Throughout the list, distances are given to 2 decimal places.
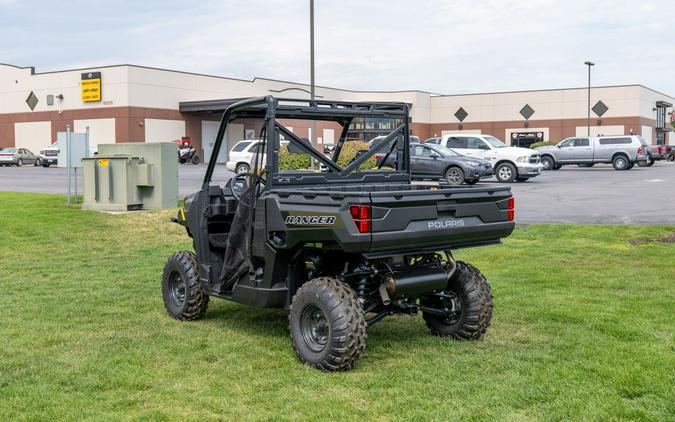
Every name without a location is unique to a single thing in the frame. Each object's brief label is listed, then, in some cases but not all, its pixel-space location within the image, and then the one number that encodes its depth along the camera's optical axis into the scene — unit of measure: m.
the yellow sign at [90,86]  52.88
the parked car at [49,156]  47.78
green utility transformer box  16.69
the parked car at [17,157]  49.81
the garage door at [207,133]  57.25
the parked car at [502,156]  28.09
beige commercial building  52.56
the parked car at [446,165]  25.94
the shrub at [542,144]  52.62
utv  5.67
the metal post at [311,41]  24.28
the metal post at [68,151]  18.00
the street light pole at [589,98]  60.72
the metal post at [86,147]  18.34
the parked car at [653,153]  42.41
